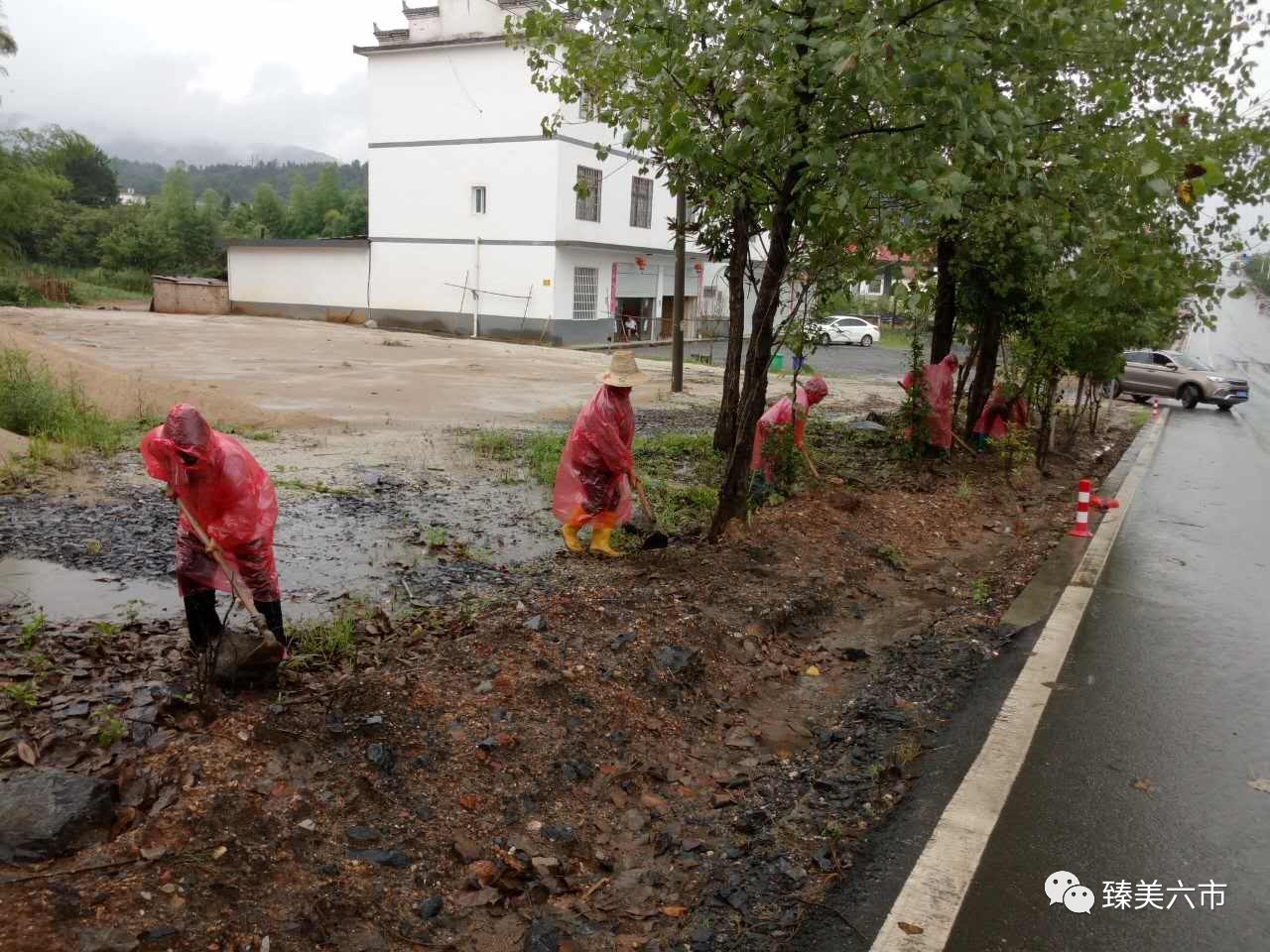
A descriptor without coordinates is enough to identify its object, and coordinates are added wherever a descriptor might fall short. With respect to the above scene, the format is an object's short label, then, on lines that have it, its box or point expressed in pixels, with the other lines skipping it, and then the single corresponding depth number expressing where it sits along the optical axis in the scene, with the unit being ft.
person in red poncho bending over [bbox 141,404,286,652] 13.52
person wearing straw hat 22.33
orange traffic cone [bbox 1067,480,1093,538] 28.91
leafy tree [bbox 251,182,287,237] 197.57
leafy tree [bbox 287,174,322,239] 196.75
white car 131.03
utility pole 53.84
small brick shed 112.16
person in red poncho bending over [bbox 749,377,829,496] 28.35
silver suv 79.20
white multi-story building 99.76
